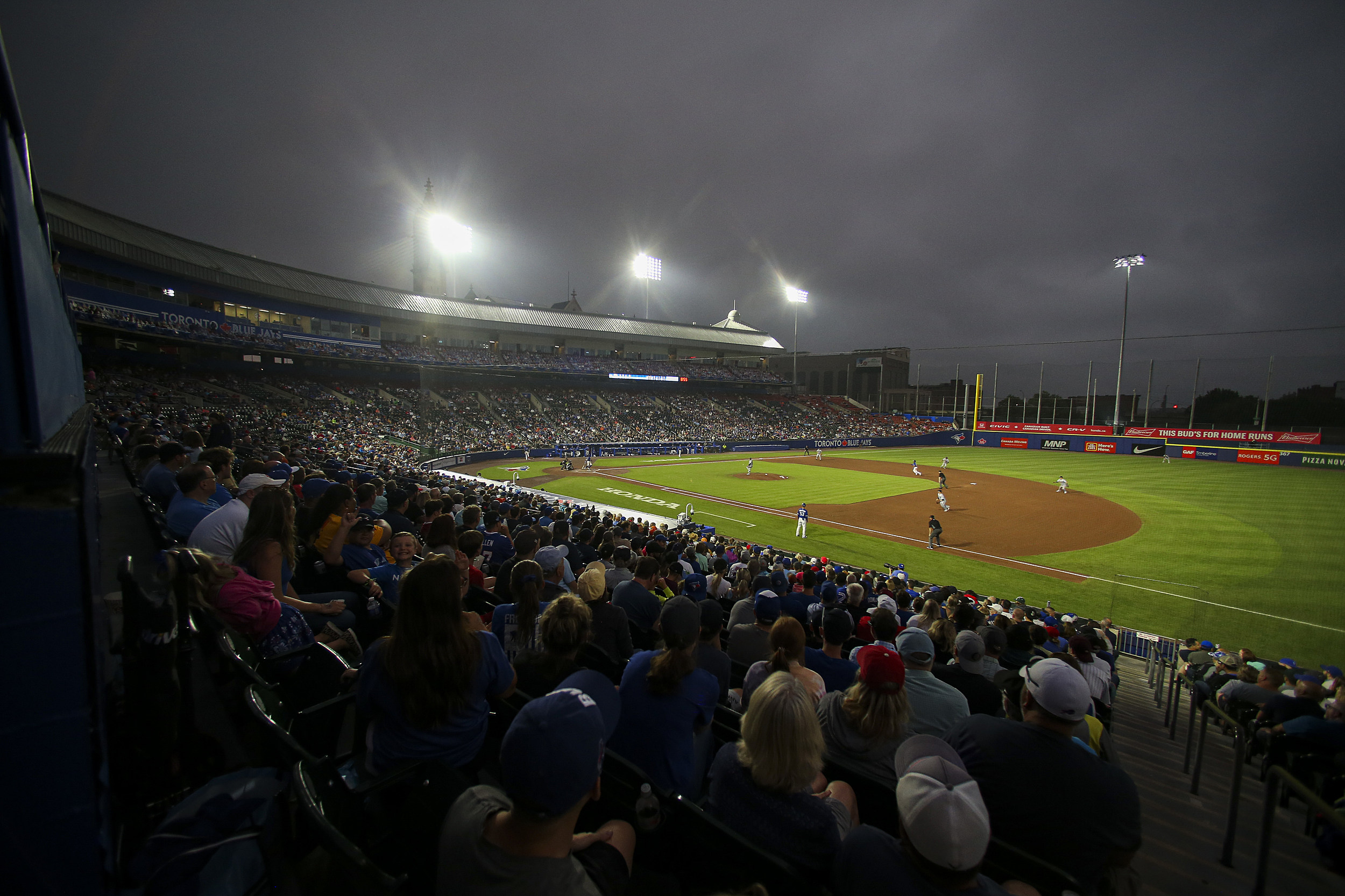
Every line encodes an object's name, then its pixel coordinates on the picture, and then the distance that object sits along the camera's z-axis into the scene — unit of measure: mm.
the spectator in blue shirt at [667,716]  3236
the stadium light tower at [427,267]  95812
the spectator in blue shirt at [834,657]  4875
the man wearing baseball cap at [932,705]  4074
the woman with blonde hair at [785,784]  2490
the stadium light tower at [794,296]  70875
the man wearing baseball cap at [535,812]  1788
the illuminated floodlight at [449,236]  61250
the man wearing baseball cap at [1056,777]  2816
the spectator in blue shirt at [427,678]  2838
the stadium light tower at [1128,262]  57156
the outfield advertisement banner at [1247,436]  53125
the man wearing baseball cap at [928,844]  1942
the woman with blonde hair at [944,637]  6680
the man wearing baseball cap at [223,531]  4754
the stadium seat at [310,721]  3154
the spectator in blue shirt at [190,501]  5656
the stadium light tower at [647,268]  74812
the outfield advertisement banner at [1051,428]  64812
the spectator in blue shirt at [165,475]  7223
